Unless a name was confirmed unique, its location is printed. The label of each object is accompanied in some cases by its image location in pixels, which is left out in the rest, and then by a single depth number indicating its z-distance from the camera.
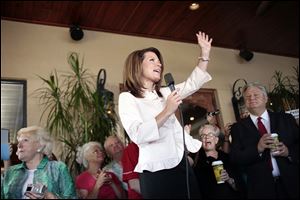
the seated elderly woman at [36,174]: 1.47
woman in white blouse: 1.31
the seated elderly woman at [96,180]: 1.65
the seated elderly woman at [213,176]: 1.65
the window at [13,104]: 2.25
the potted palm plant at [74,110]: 2.76
